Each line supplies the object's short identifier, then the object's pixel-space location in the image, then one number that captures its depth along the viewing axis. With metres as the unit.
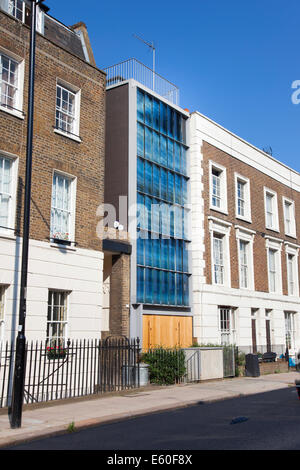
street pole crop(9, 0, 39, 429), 9.73
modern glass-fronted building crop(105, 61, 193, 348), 19.94
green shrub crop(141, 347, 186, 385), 17.64
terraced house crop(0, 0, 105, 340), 14.65
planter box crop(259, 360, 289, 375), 22.79
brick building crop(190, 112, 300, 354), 23.22
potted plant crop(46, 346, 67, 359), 14.88
